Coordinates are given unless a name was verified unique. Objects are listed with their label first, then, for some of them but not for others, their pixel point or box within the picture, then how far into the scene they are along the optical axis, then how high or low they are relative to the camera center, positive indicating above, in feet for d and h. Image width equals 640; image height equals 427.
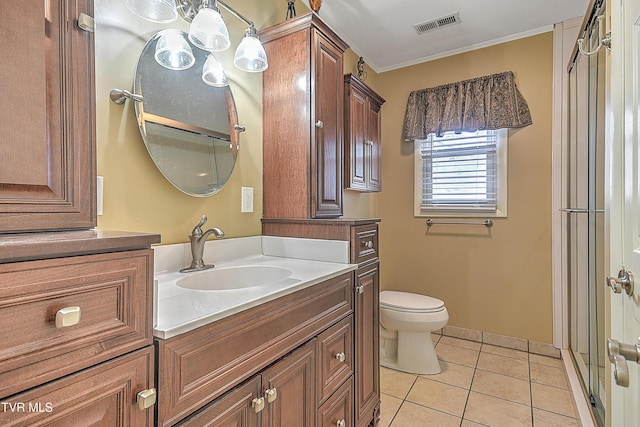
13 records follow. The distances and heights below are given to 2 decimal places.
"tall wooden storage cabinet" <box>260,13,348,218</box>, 5.21 +1.63
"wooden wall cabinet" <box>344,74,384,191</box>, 7.05 +1.84
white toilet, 6.92 -2.60
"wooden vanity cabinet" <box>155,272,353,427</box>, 2.24 -1.32
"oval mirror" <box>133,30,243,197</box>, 3.90 +1.24
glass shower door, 4.73 -0.13
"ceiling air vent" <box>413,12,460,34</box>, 7.37 +4.59
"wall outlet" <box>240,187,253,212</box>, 5.29 +0.21
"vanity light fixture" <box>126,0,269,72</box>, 3.55 +2.32
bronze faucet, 4.16 -0.43
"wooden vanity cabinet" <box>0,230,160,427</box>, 1.53 -0.65
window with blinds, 8.41 +1.10
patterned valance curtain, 7.98 +2.84
